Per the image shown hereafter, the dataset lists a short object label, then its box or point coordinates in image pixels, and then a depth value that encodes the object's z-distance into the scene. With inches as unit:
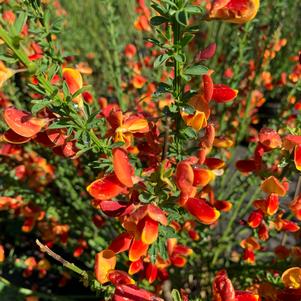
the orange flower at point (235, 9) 5.5
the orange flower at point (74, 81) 7.0
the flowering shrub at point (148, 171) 6.1
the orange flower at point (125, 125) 7.0
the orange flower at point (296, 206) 7.9
